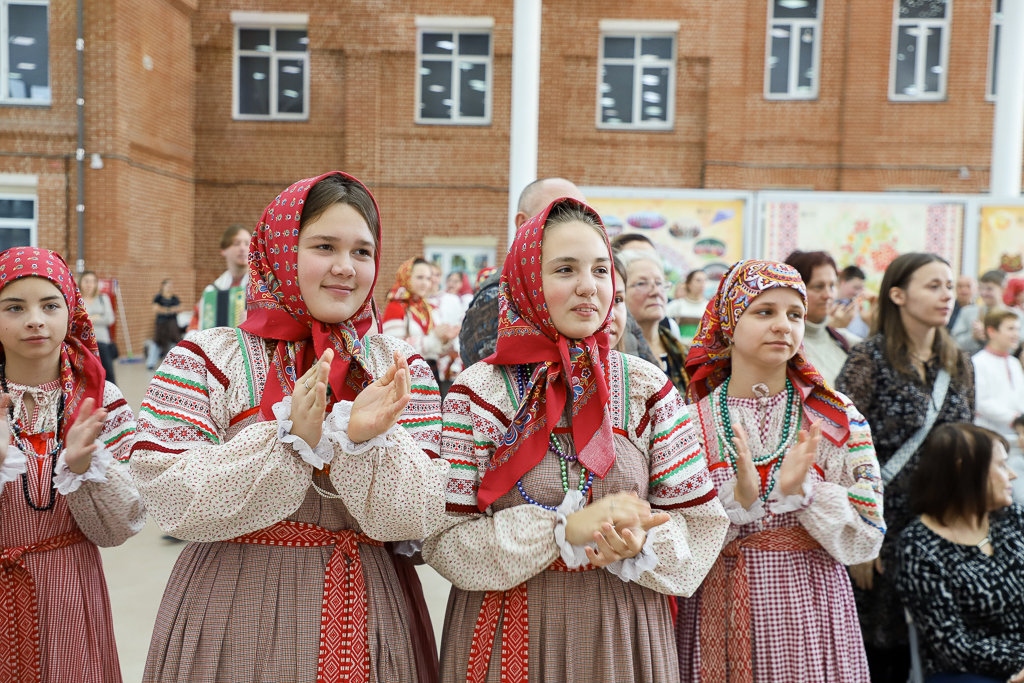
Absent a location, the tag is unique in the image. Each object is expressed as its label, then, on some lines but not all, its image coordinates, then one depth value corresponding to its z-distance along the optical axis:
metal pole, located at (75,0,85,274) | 12.89
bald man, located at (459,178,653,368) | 2.45
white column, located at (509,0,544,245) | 9.05
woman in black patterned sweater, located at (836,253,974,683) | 3.01
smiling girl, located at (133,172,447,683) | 1.66
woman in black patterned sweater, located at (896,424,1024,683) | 2.66
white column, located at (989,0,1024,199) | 9.63
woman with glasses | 3.23
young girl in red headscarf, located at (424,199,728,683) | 1.76
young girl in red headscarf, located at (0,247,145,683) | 2.11
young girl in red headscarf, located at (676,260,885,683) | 2.12
